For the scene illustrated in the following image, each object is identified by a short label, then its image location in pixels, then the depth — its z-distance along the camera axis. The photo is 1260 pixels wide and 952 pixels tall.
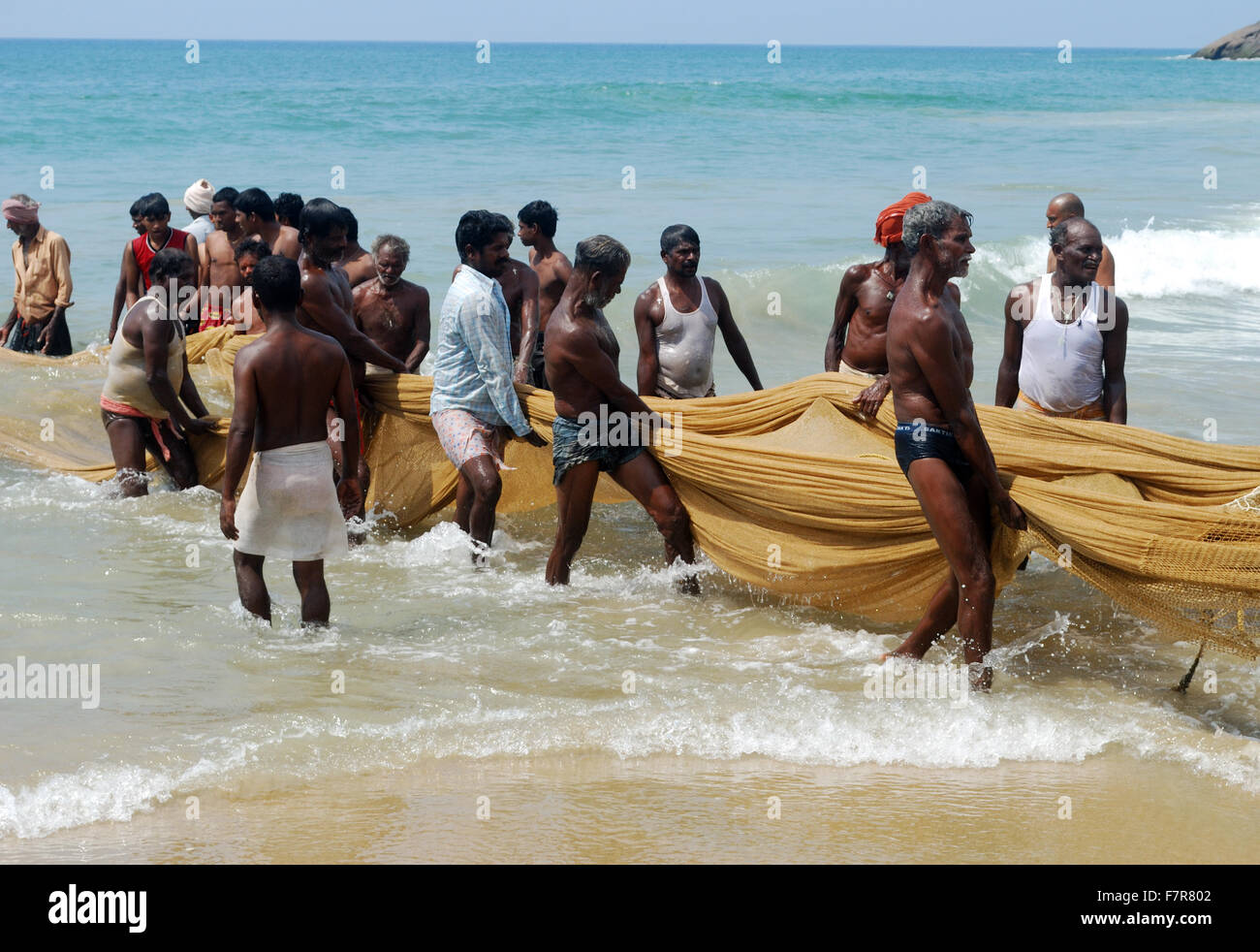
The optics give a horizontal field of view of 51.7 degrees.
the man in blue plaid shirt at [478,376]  5.77
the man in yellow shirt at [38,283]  9.19
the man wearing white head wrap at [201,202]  8.81
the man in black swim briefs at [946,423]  4.23
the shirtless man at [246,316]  7.56
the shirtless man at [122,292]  7.99
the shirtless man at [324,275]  5.93
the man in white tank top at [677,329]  6.14
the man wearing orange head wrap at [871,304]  5.97
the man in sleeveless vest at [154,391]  6.32
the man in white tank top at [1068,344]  5.28
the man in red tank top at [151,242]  7.88
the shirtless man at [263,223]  7.35
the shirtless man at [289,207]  7.25
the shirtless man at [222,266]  7.92
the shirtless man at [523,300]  6.66
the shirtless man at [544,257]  6.92
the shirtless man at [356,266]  6.84
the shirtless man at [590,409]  5.17
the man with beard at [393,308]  6.46
